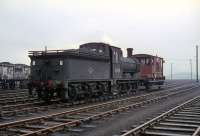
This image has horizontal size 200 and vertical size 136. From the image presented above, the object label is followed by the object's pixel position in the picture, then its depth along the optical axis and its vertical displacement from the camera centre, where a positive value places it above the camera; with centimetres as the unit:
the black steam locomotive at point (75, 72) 1833 +32
